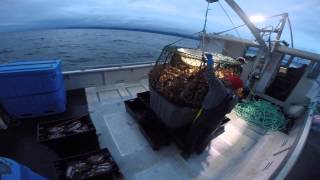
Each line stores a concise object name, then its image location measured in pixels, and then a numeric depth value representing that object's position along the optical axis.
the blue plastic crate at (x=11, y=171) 1.18
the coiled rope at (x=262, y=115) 3.97
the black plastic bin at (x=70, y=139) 2.37
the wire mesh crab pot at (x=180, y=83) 2.49
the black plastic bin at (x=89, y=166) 2.01
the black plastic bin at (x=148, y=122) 2.80
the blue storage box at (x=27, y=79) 3.02
